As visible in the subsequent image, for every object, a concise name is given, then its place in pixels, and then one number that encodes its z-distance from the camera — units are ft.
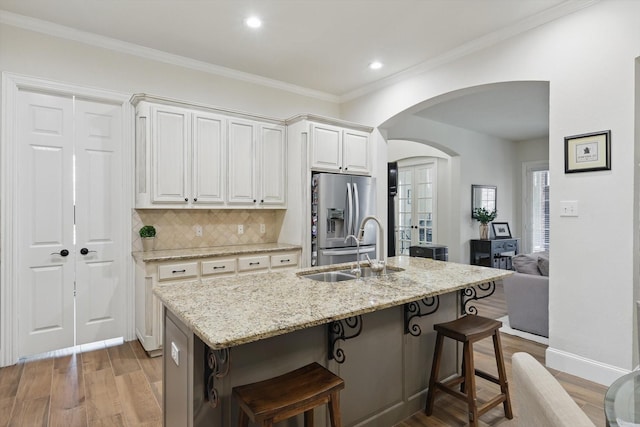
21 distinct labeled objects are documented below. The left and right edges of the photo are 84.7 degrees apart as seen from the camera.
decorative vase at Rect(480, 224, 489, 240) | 22.50
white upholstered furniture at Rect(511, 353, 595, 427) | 2.26
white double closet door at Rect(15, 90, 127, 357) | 10.05
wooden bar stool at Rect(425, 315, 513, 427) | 6.72
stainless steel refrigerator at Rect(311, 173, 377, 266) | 13.24
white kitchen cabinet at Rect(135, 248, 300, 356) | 10.35
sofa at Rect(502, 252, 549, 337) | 11.80
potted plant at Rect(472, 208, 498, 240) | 22.06
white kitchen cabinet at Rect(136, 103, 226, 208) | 10.98
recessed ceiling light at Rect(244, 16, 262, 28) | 9.87
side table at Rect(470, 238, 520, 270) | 21.69
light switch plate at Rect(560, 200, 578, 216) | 9.10
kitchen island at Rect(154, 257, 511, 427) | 4.65
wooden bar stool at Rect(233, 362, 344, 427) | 4.23
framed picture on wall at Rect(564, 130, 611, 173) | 8.52
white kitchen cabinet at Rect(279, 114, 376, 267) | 13.28
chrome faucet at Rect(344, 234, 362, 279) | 7.44
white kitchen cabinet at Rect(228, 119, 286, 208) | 12.74
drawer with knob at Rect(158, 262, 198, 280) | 10.48
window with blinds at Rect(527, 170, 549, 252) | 24.62
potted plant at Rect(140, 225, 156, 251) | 11.25
